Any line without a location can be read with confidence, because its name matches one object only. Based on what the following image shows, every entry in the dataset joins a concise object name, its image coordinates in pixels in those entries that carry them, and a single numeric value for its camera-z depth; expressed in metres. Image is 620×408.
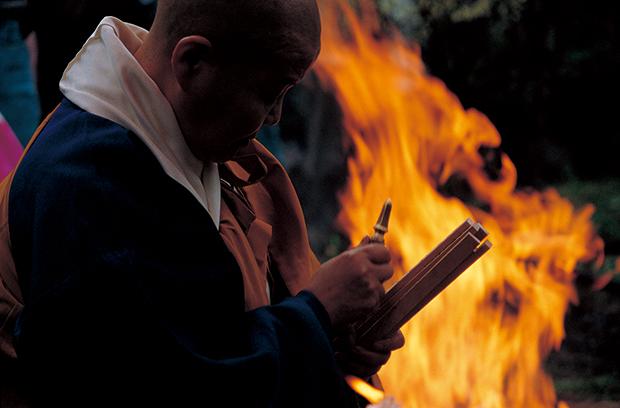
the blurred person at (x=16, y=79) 4.33
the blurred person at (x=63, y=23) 3.71
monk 1.68
